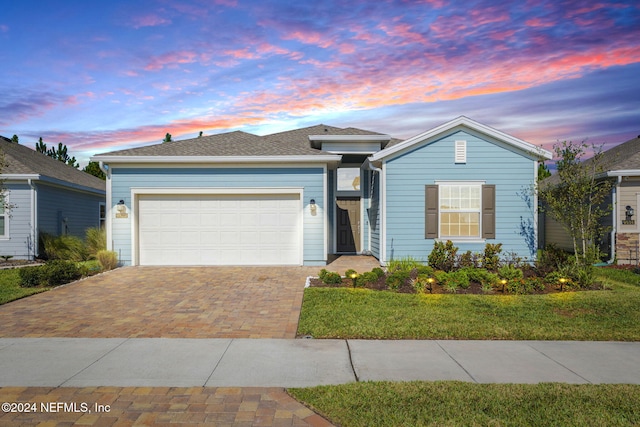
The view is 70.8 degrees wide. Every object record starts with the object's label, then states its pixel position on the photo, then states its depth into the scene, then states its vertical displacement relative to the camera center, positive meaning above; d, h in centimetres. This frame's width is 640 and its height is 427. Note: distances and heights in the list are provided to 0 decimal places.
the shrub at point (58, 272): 1062 -147
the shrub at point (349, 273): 1027 -143
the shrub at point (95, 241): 1466 -100
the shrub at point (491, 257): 1266 -132
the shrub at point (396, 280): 977 -150
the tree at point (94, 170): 3262 +301
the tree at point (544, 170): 2727 +252
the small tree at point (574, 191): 1205 +55
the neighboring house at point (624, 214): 1467 -11
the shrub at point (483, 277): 981 -149
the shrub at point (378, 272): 1043 -143
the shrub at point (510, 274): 1016 -143
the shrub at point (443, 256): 1260 -130
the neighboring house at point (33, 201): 1602 +36
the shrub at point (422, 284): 943 -157
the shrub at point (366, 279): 1005 -153
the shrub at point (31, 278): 1058 -158
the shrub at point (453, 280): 973 -152
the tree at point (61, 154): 3375 +432
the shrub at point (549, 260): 1168 -142
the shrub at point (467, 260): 1266 -140
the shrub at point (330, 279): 1023 -155
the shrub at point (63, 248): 1595 -133
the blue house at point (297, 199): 1349 +36
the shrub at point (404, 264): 1154 -144
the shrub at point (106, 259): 1309 -142
